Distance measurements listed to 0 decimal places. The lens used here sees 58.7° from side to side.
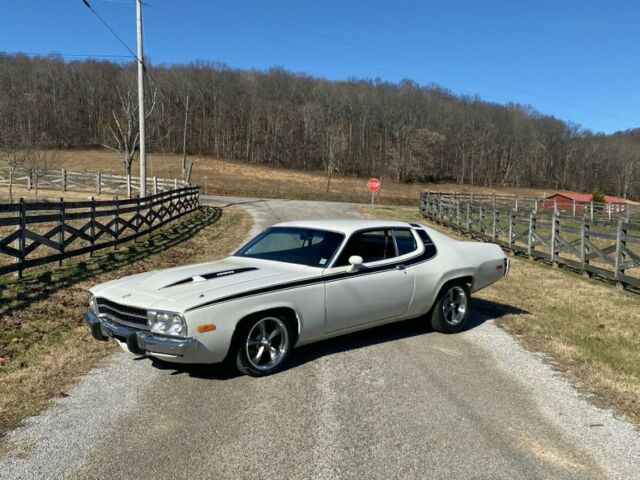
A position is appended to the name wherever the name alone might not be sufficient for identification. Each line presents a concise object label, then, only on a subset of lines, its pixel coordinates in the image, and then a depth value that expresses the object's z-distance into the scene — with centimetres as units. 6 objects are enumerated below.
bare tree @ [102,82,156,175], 3278
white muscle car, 482
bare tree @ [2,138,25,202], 2988
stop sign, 4297
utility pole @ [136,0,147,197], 2039
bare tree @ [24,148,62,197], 3142
